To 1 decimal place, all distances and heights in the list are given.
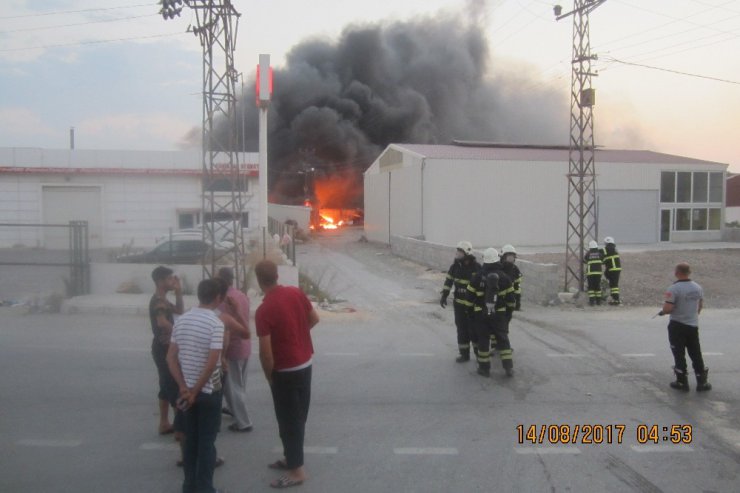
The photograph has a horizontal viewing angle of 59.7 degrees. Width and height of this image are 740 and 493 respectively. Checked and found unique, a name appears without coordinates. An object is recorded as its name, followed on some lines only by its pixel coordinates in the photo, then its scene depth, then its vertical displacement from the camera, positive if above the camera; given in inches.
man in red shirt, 167.0 -38.7
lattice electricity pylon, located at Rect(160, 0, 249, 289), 482.3 +93.5
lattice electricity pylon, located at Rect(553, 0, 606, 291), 591.6 +111.6
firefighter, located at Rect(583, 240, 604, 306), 568.4 -59.7
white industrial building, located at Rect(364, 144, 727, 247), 1179.9 +22.4
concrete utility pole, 673.6 +105.9
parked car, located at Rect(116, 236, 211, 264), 606.5 -45.0
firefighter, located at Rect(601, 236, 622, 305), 574.9 -56.5
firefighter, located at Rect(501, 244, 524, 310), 318.7 -28.5
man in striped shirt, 157.8 -43.8
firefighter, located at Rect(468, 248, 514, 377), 294.7 -49.3
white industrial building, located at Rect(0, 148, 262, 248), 730.2 +17.6
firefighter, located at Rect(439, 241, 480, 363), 318.3 -43.4
